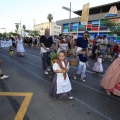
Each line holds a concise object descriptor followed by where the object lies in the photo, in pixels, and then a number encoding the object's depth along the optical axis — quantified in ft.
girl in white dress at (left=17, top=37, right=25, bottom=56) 29.68
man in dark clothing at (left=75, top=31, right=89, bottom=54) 14.98
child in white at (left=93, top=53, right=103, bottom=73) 17.54
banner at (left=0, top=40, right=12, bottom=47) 50.64
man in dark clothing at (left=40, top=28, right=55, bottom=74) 15.60
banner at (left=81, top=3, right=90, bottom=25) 32.86
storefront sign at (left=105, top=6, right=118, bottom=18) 50.31
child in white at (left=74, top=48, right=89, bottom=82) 14.14
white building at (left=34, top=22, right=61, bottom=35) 192.24
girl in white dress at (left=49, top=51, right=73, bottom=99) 9.66
